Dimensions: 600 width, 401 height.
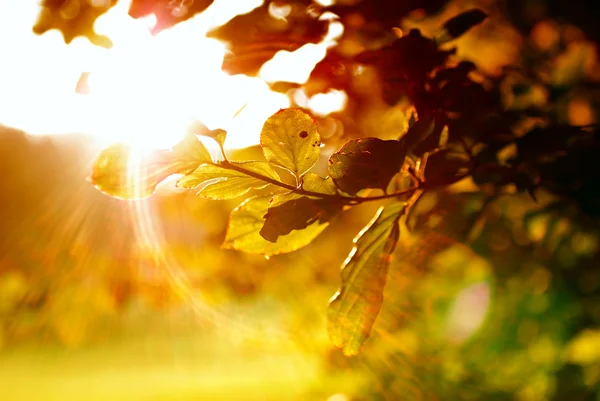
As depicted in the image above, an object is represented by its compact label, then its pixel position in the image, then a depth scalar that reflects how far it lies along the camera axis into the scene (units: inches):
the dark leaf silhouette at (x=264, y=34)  42.3
